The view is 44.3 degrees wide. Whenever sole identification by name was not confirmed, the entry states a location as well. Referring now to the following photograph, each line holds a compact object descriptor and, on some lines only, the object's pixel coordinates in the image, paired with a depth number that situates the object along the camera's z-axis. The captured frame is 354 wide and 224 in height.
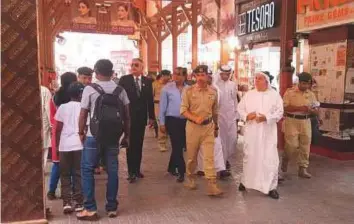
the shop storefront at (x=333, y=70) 7.75
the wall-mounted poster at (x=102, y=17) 16.45
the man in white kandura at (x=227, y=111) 6.38
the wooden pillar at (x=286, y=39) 8.51
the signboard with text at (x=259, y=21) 9.56
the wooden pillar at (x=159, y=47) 19.74
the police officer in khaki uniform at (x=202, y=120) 5.38
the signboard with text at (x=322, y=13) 7.30
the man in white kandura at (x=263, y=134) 5.37
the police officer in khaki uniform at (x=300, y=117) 6.30
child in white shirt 4.69
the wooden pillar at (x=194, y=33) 15.54
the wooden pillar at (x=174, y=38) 17.76
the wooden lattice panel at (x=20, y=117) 3.83
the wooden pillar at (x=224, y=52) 14.16
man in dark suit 6.08
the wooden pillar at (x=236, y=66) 12.96
